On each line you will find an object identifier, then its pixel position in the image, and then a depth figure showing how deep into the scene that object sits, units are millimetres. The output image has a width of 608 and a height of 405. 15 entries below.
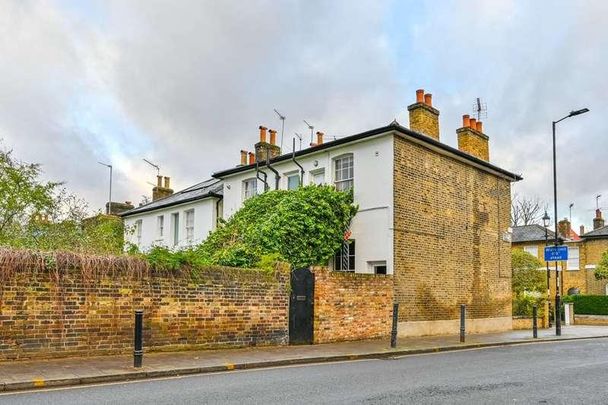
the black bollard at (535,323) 19891
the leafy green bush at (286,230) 17172
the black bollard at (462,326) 16938
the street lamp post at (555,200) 21297
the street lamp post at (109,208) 38125
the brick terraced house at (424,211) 18766
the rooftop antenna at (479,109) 25375
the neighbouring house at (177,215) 28000
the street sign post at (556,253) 22016
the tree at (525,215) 63028
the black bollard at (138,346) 10358
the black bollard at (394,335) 14980
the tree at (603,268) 39062
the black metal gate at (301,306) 15312
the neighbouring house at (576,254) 43312
